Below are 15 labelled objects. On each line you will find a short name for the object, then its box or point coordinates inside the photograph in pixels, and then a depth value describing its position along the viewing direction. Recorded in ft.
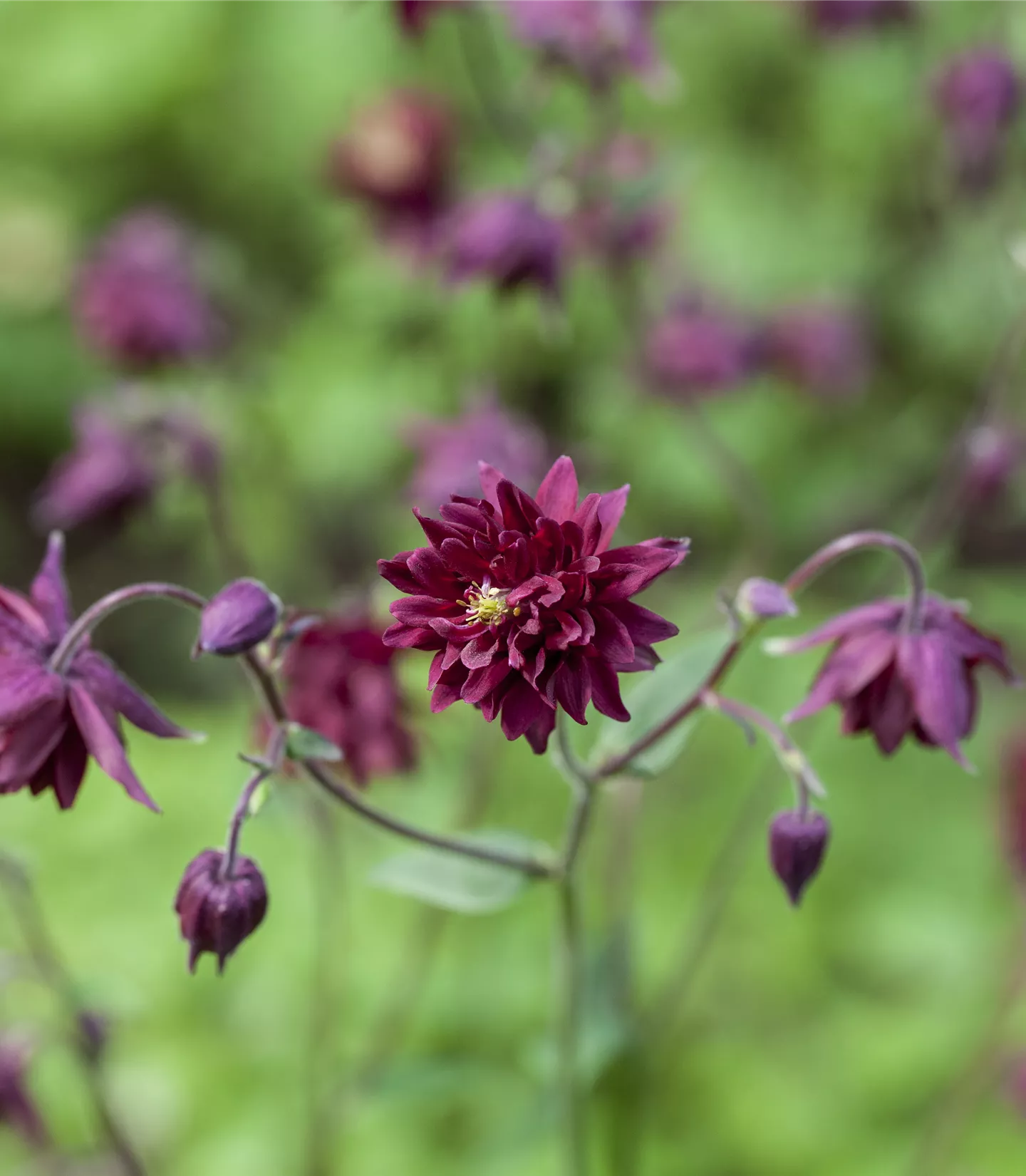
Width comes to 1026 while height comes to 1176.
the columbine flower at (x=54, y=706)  2.89
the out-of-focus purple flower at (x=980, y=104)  3.82
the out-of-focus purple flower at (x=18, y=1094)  3.20
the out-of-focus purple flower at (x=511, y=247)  3.33
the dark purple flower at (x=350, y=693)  3.19
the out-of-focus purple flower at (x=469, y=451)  3.35
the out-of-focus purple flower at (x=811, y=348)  4.46
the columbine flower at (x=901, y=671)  2.95
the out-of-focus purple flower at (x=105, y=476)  3.39
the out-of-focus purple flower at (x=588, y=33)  3.37
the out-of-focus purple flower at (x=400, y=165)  4.45
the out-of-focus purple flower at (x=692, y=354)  3.91
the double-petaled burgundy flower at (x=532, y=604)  2.82
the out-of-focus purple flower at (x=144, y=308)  4.05
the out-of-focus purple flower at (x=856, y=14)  4.07
